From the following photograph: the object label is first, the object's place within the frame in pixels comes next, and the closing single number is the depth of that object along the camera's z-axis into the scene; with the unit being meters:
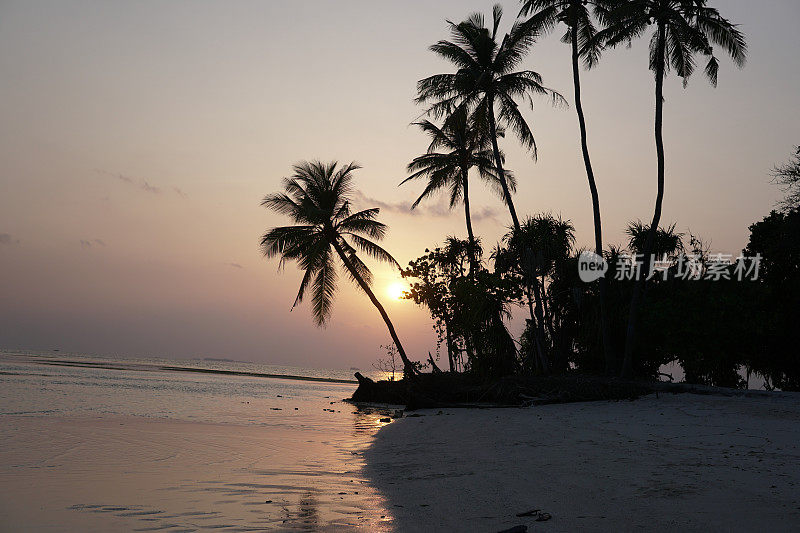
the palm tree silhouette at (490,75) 24.83
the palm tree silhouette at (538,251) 24.12
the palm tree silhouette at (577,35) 22.52
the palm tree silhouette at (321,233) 27.28
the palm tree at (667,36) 20.38
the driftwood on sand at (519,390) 18.27
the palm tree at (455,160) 29.06
